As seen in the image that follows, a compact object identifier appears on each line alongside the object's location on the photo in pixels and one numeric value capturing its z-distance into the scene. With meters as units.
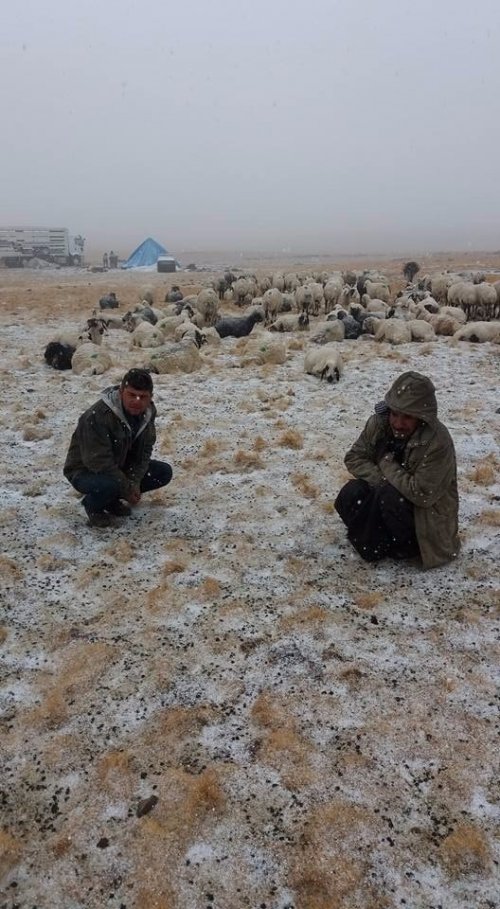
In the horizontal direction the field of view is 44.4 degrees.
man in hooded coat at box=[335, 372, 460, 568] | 3.74
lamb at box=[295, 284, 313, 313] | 16.17
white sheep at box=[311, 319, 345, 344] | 12.09
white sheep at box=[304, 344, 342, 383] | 9.05
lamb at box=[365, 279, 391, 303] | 18.53
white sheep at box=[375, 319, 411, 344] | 11.86
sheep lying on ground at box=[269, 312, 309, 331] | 13.61
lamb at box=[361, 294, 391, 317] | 15.36
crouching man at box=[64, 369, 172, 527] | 4.32
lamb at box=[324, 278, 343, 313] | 17.27
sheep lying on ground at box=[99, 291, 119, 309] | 18.88
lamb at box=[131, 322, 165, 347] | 12.15
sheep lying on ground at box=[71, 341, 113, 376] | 9.54
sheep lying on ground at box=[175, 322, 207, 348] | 11.78
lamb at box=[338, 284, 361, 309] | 17.73
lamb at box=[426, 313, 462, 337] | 12.77
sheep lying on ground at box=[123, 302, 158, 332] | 14.44
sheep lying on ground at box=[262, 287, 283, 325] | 15.57
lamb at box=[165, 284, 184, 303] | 19.55
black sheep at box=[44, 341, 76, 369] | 9.91
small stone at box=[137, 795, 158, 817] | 2.39
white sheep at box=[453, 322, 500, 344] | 11.58
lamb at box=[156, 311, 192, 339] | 12.96
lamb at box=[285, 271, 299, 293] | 20.16
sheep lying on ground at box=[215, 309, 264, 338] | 13.35
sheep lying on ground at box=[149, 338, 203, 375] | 9.81
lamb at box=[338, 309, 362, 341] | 12.70
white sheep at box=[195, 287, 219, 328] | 14.80
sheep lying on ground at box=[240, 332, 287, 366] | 10.20
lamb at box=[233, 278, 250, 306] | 18.75
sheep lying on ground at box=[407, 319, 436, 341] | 12.08
